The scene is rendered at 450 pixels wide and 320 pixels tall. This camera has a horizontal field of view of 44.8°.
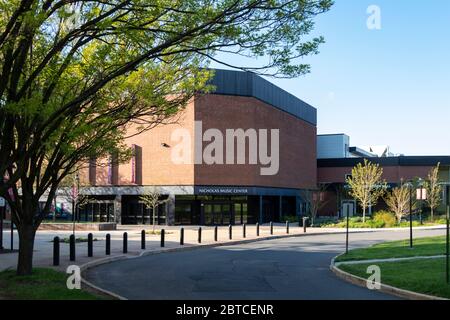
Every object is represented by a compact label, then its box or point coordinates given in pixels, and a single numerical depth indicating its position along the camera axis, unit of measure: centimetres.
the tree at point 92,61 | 1065
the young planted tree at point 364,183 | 4859
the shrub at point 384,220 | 4425
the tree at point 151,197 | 4128
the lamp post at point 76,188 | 3862
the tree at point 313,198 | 4988
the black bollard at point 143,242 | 2360
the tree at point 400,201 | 4693
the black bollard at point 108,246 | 2112
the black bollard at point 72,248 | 1806
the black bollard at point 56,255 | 1683
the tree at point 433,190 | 5325
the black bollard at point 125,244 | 2219
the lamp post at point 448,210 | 1183
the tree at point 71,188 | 4712
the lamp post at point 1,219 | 2280
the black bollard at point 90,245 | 2014
